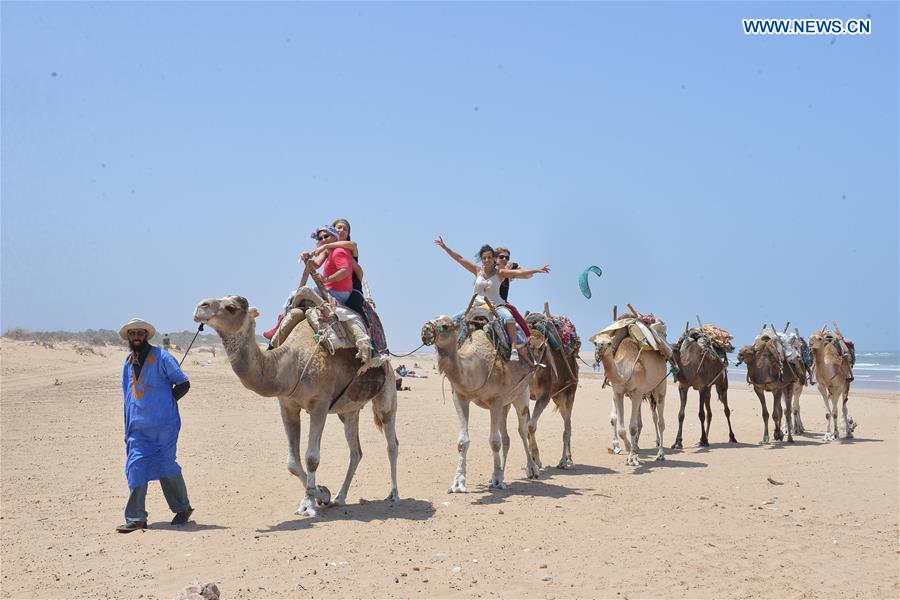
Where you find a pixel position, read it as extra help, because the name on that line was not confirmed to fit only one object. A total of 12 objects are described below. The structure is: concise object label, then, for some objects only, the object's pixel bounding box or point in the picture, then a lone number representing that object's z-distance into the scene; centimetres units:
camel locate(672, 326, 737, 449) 1775
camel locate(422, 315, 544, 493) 1051
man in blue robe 891
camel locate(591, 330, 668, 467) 1447
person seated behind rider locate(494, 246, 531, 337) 1211
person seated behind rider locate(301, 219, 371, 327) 1022
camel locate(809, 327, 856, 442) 1850
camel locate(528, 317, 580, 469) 1399
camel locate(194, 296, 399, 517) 866
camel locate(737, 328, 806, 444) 1822
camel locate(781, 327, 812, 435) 1892
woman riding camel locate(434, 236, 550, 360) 1161
